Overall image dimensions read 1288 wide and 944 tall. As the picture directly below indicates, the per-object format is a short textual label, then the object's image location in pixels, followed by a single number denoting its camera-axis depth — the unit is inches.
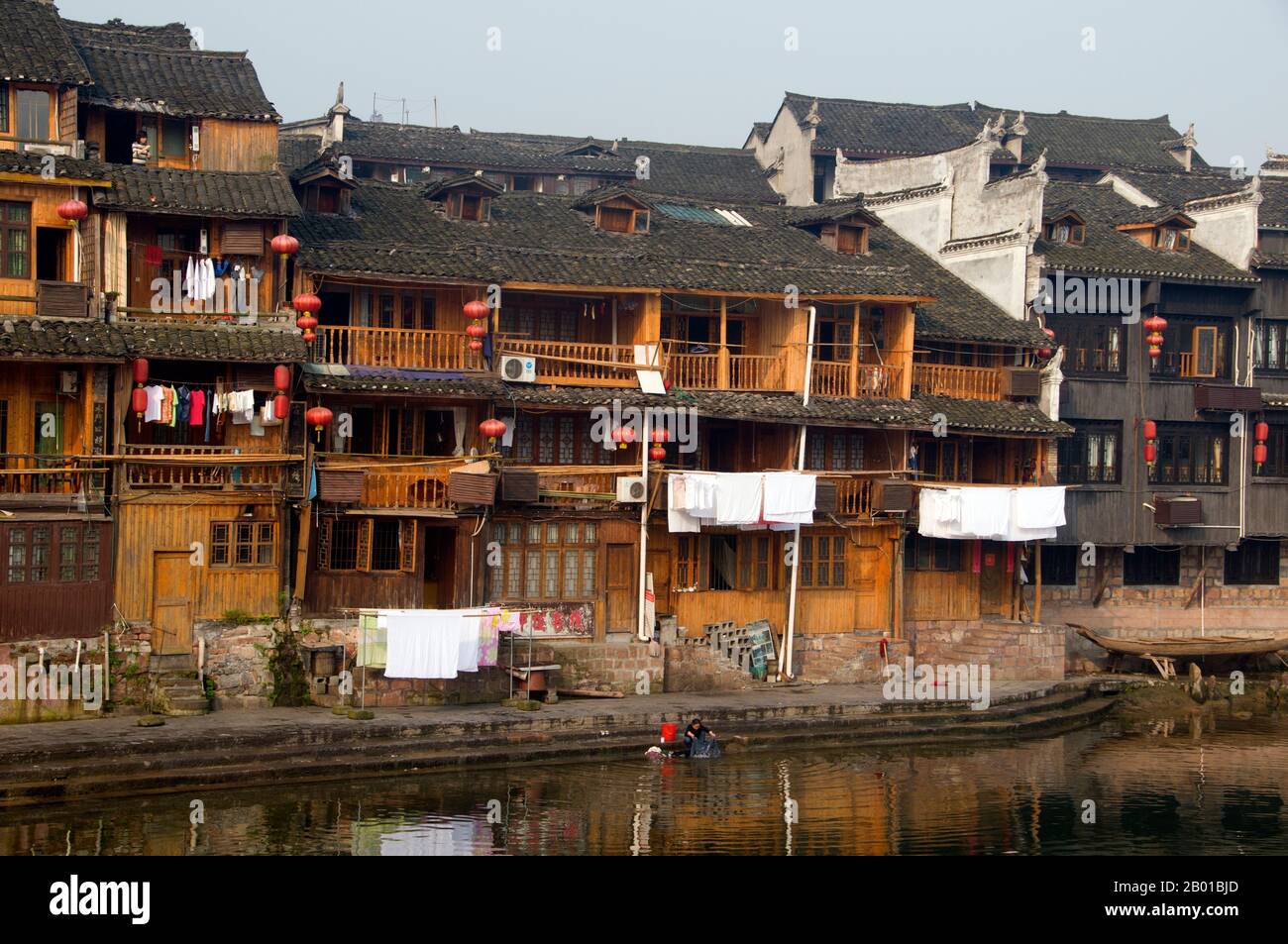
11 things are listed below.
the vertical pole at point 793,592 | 1585.9
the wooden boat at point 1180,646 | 1772.9
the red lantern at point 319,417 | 1369.3
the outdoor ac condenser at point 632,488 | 1508.4
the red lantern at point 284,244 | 1374.3
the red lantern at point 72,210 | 1316.4
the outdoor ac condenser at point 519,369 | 1494.8
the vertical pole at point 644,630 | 1519.4
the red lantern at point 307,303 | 1386.6
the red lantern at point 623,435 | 1503.4
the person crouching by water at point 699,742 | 1342.3
